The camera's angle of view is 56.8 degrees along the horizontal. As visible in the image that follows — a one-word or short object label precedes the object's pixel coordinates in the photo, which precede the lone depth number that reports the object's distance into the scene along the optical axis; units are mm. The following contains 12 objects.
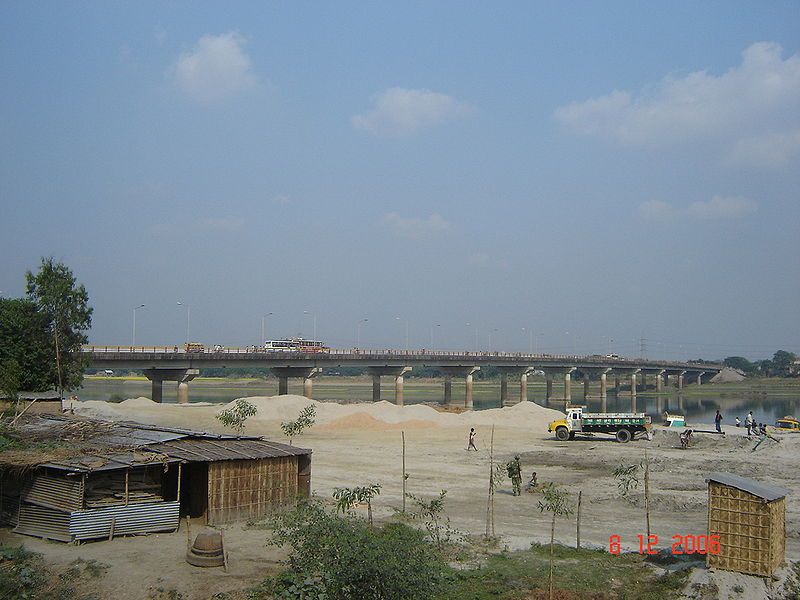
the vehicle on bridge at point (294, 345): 109488
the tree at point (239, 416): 45781
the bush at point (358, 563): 13922
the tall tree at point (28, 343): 54125
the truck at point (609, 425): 57312
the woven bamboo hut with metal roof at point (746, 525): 18297
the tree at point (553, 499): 22747
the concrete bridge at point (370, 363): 83875
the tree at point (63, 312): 55500
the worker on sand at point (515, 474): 32625
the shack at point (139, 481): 22969
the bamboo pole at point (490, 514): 24978
